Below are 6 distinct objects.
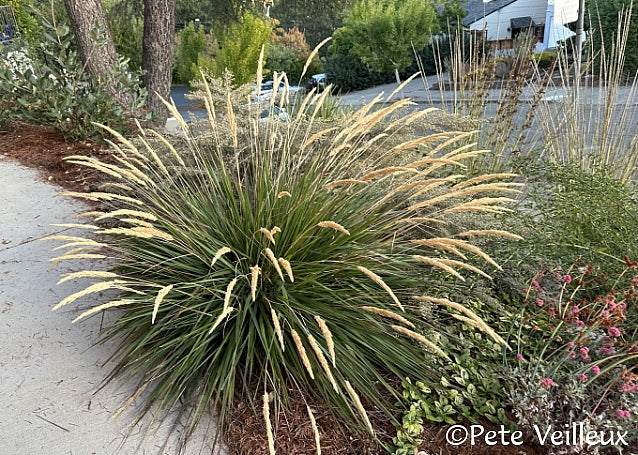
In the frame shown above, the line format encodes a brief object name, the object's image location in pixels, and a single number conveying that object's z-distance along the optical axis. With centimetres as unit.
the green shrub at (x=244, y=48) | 1046
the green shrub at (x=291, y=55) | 2941
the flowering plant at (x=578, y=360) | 168
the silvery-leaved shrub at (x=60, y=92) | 446
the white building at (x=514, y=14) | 2772
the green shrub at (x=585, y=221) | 231
